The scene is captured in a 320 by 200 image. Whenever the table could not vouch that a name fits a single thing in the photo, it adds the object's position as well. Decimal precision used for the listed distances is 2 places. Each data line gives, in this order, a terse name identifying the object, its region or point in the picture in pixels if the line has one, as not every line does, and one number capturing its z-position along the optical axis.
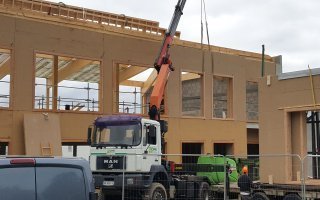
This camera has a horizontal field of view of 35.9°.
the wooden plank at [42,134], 20.33
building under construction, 15.67
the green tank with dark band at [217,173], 19.19
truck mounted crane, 15.16
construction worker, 13.88
